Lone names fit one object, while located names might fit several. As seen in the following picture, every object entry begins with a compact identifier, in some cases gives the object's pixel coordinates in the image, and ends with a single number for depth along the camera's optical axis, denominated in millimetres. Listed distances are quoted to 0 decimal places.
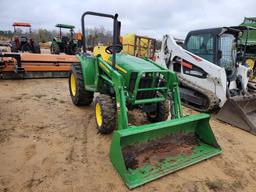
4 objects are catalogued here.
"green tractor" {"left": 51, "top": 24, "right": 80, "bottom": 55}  12374
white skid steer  4508
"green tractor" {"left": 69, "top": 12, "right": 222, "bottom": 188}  2580
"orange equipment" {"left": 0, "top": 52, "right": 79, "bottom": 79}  6746
